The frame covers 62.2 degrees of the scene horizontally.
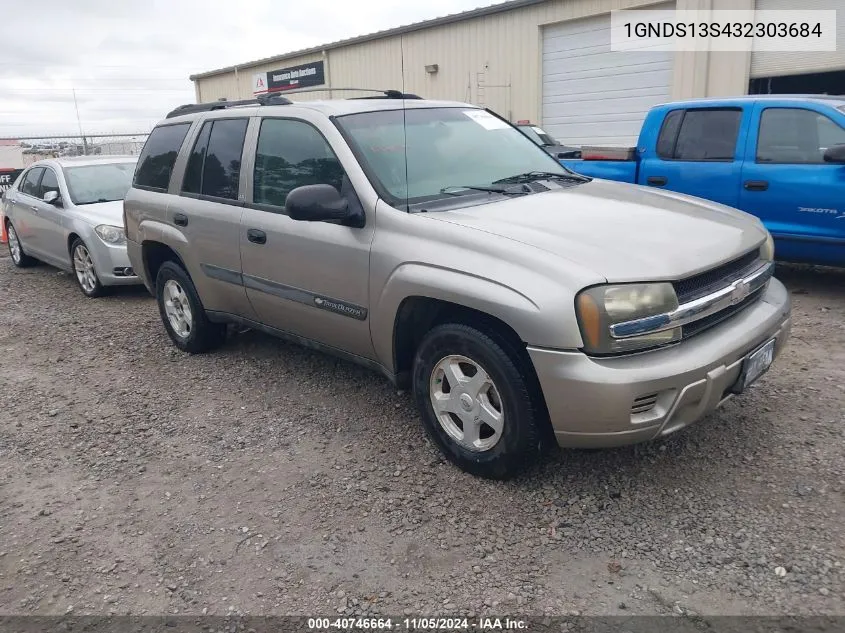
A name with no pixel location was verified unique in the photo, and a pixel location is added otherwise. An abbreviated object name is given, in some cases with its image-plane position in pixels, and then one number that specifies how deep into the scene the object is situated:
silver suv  2.83
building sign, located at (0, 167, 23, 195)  15.68
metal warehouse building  12.52
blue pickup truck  5.86
